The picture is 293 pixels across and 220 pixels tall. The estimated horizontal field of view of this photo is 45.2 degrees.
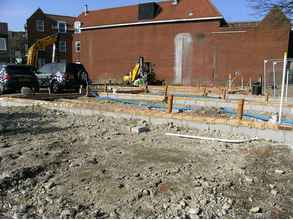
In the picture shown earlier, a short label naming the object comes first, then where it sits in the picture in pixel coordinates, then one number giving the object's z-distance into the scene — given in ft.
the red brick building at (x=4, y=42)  187.11
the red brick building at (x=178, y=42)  94.68
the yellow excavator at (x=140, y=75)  94.32
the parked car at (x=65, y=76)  62.54
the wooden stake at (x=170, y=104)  32.79
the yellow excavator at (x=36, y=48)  83.87
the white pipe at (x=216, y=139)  25.23
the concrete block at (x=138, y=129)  27.96
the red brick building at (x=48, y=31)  176.86
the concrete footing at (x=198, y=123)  25.62
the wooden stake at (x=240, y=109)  29.28
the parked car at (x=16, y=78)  55.93
